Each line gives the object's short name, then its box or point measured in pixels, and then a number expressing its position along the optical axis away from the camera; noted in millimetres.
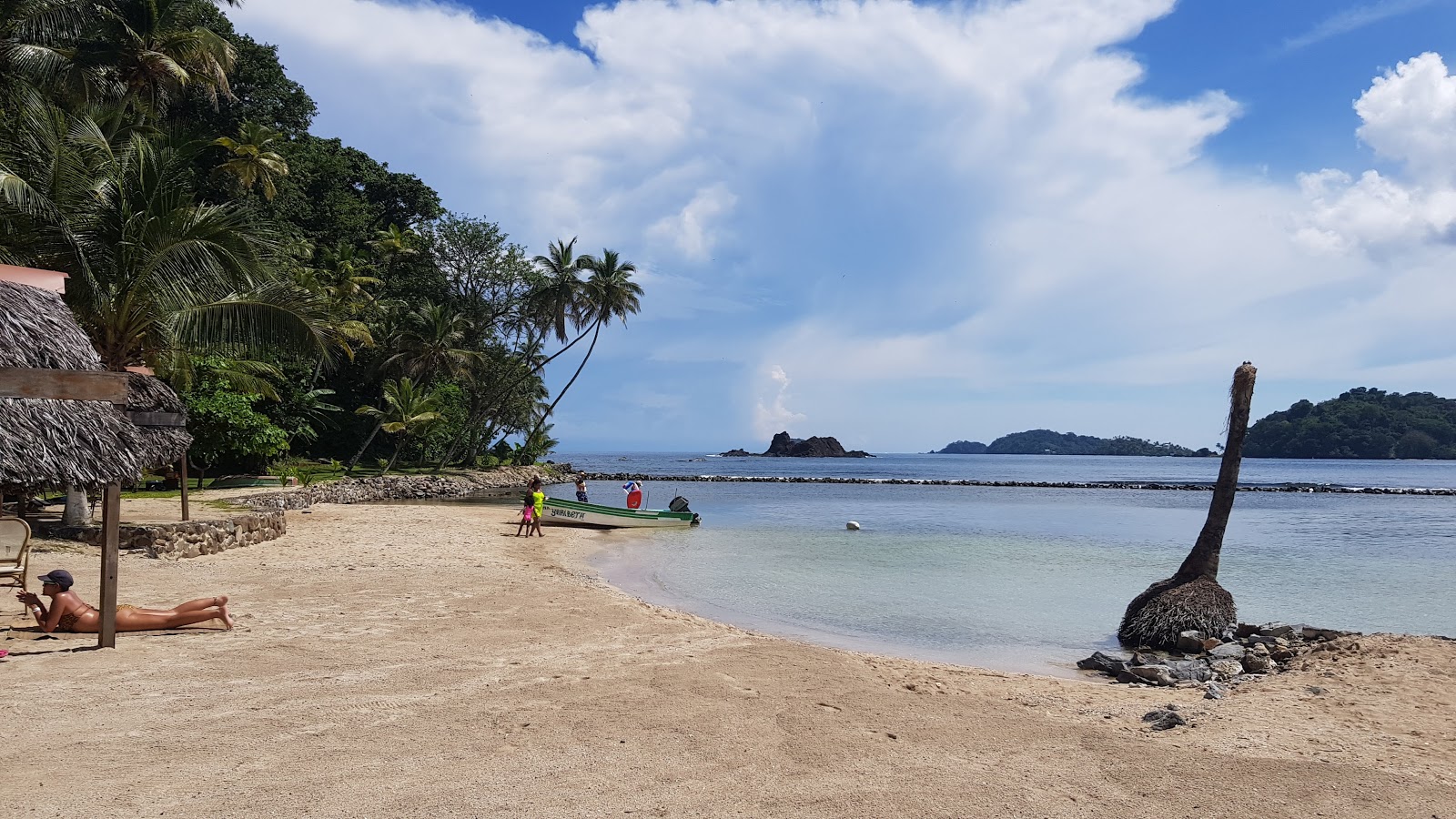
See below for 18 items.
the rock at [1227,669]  9125
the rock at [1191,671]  9000
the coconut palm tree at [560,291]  43688
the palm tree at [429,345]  37719
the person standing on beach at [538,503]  21841
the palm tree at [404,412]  35703
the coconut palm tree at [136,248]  12703
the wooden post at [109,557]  6977
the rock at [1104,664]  9328
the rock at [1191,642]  10500
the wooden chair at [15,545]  8359
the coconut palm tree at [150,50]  21188
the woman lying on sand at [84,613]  7473
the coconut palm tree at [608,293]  44188
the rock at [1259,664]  9195
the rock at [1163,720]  6512
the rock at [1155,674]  8828
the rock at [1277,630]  10734
